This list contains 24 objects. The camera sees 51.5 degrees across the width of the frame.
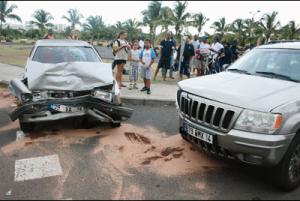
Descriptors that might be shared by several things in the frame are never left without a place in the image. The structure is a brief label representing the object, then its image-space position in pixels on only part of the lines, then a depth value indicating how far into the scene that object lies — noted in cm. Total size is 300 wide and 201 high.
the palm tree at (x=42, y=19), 6138
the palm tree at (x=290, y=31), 4157
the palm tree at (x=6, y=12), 5447
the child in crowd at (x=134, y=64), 980
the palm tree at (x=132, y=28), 6438
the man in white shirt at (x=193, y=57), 1379
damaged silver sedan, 534
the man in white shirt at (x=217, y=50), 1319
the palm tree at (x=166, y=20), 4914
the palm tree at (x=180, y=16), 4978
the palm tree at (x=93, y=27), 7338
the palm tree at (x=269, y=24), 4669
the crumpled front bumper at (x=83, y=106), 524
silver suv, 353
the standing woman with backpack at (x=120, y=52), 965
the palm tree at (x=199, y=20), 5938
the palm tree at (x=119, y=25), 7044
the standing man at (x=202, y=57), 1343
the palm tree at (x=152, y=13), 5322
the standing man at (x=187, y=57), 1206
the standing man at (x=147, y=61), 931
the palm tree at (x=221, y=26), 5940
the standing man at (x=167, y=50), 1180
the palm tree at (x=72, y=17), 6631
